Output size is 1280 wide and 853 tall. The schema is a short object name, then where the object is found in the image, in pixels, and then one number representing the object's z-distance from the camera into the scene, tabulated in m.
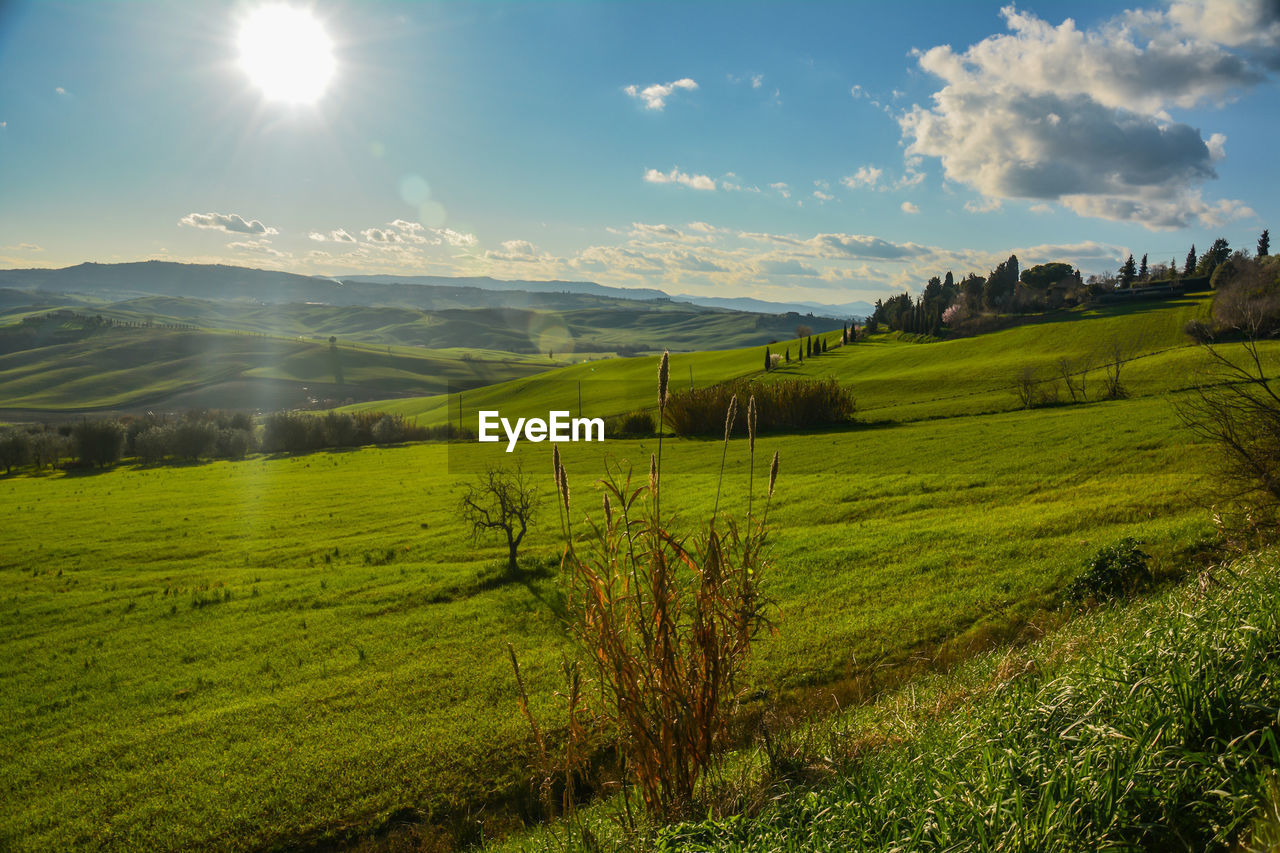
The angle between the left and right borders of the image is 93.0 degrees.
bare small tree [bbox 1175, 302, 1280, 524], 13.30
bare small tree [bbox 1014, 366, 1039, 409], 54.44
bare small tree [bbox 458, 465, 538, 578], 24.16
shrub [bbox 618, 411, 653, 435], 71.81
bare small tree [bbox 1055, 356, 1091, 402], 54.35
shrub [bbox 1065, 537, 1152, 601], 13.36
